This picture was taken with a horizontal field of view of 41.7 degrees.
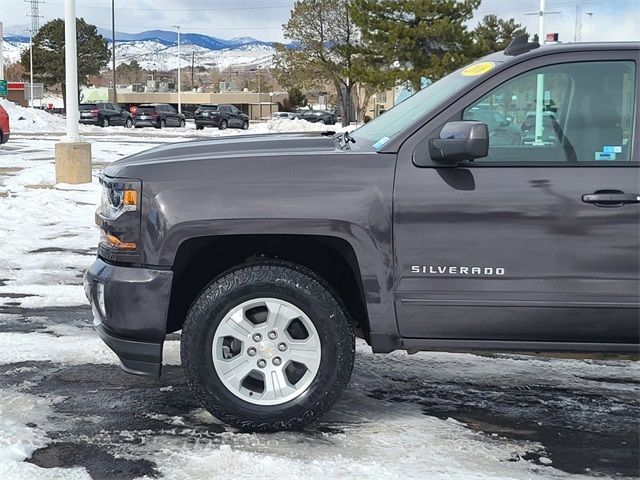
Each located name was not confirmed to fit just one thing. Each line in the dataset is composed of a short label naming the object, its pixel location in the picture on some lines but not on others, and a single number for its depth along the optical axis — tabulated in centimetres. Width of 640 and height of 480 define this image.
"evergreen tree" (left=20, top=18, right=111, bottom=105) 7369
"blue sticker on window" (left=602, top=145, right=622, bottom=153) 413
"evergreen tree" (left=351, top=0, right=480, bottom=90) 3994
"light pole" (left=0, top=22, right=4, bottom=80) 4556
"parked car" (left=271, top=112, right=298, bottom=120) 5950
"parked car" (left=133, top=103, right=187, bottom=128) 4938
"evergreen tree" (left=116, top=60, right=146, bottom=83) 15225
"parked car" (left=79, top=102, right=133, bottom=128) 4841
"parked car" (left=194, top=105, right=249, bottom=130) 4956
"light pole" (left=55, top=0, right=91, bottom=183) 1432
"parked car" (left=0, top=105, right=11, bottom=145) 2098
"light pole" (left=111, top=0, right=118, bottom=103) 6574
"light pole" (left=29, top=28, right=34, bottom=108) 6965
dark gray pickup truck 402
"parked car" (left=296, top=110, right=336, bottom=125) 5915
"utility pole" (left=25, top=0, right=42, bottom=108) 7170
